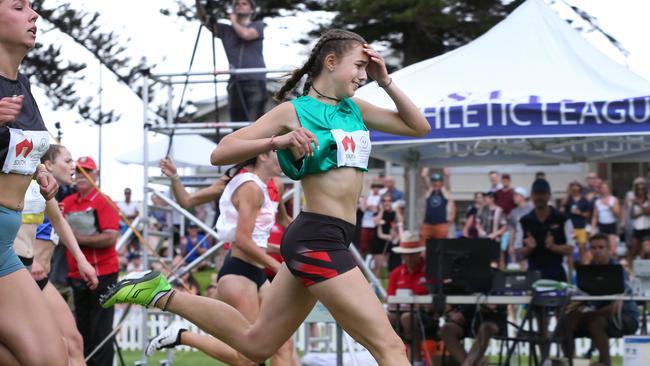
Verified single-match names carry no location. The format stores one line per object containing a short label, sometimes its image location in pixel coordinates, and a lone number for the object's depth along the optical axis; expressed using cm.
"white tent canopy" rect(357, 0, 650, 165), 1488
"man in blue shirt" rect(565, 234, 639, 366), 1666
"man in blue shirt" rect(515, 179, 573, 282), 1801
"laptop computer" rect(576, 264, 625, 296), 1609
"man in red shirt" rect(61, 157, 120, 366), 1579
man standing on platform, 1794
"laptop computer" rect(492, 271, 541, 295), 1615
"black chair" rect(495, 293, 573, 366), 1580
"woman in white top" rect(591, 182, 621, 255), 2699
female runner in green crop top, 838
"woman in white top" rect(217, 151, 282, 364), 1223
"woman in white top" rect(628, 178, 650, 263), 2394
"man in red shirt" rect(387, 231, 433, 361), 1735
